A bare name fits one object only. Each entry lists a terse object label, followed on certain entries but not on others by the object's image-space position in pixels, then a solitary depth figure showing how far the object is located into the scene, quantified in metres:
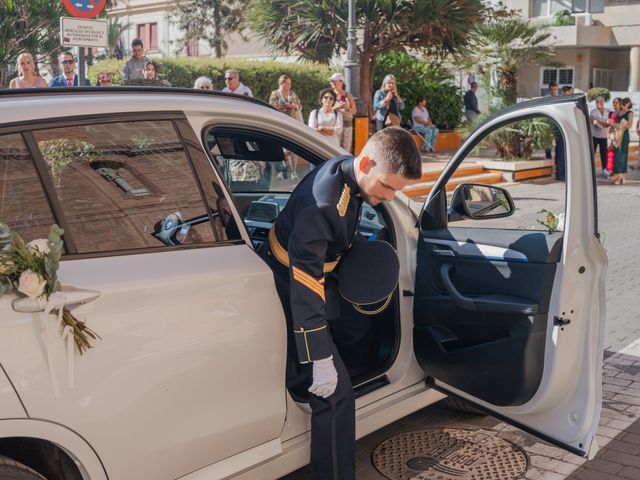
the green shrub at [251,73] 17.08
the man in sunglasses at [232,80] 11.69
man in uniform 3.08
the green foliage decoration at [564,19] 40.69
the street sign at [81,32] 8.04
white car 2.57
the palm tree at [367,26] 20.48
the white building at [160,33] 51.44
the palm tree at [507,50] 19.39
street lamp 15.90
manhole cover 3.95
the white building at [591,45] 40.53
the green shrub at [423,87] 22.14
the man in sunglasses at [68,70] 10.52
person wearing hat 12.91
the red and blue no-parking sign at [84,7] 7.93
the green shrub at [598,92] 30.10
